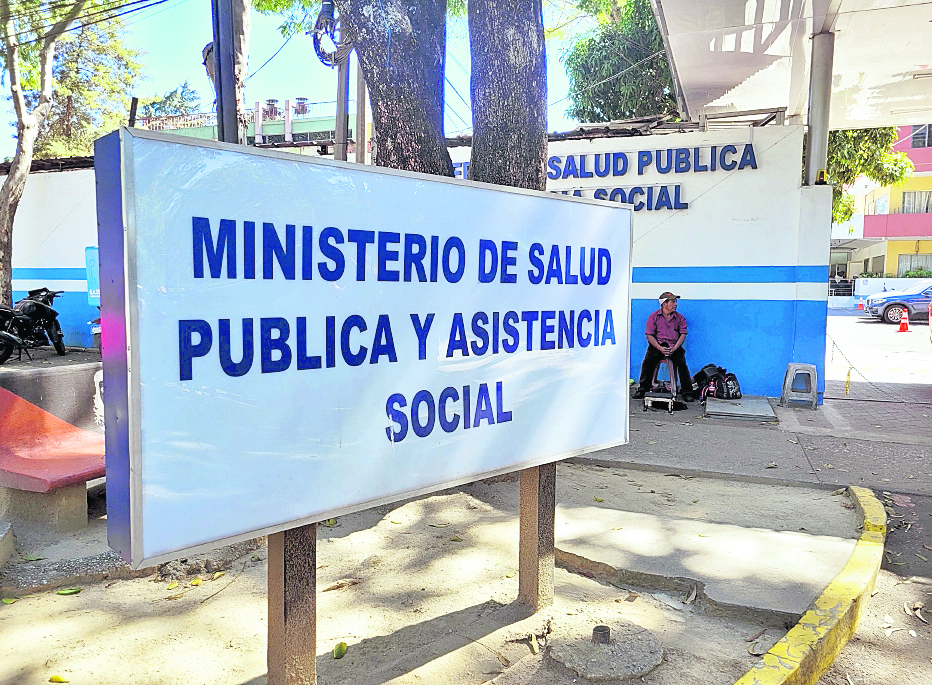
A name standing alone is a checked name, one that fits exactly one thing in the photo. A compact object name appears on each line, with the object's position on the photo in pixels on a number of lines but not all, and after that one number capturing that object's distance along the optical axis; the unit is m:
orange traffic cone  20.45
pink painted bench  4.45
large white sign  2.00
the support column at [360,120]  11.89
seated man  9.23
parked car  24.16
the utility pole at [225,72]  3.76
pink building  32.77
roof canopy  8.95
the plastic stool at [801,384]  9.12
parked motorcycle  12.81
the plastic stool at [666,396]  8.97
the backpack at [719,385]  9.38
